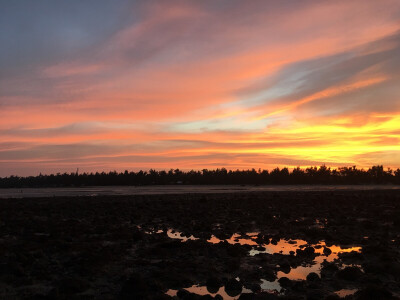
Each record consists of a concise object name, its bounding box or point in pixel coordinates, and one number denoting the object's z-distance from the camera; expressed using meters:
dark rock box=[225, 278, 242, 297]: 11.13
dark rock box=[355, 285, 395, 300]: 9.92
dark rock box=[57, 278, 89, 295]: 11.27
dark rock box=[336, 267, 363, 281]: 12.27
